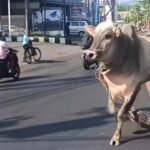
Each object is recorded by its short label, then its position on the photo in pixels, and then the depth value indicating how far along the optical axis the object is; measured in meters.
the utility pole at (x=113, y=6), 54.91
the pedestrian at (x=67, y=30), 57.91
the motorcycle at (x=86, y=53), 7.43
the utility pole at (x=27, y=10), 45.78
